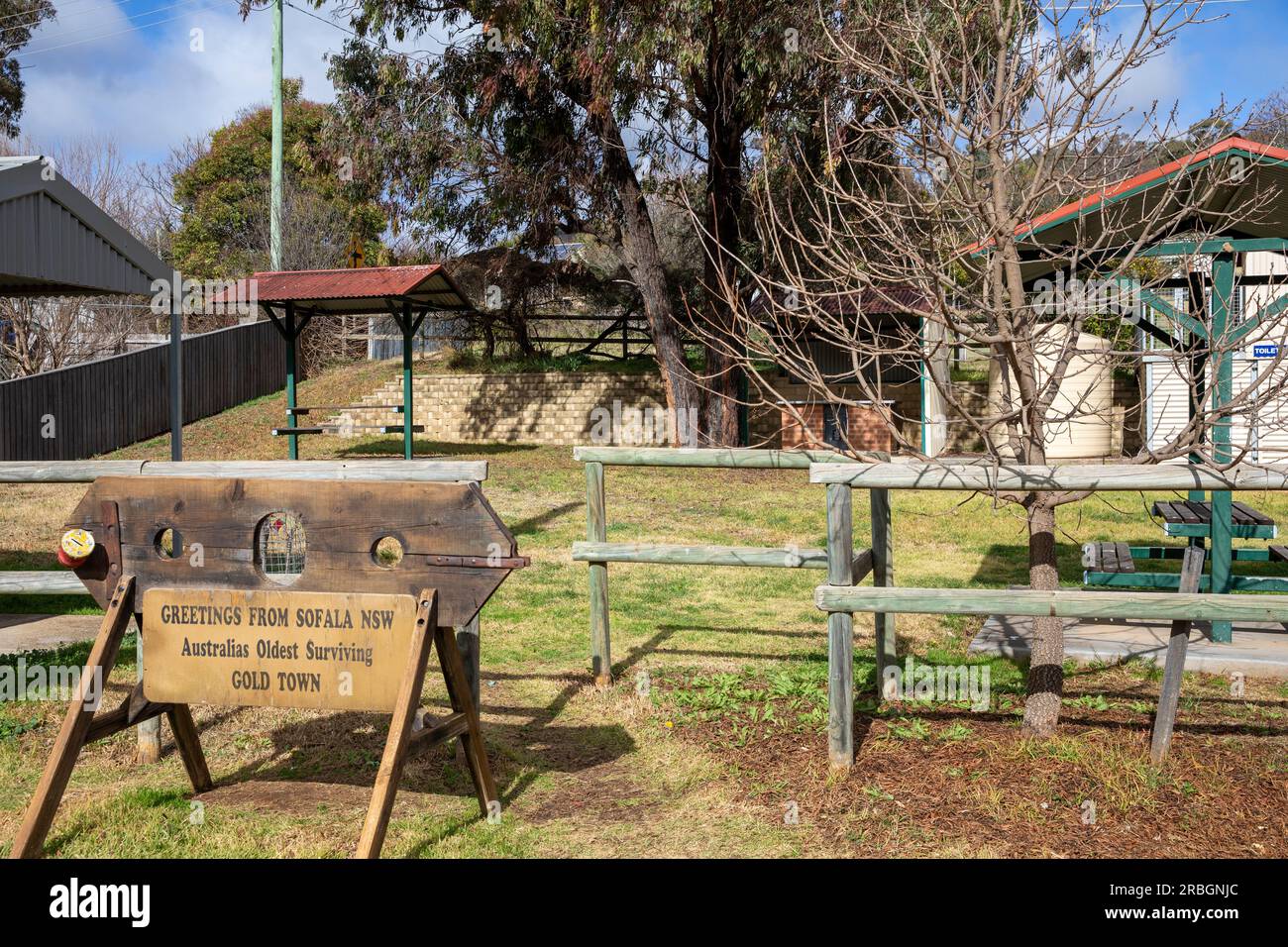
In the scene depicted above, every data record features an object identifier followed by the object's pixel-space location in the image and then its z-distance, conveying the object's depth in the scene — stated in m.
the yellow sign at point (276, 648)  4.11
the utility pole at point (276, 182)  23.74
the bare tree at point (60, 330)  22.03
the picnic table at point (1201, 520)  7.46
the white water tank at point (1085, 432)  19.58
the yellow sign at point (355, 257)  23.91
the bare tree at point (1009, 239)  4.64
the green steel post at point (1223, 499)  6.78
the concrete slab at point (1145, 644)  6.68
